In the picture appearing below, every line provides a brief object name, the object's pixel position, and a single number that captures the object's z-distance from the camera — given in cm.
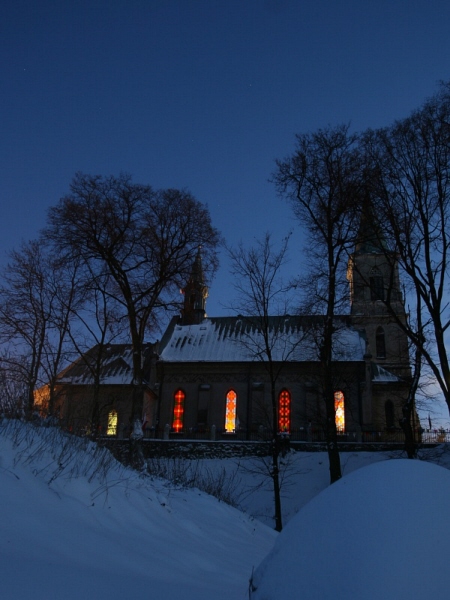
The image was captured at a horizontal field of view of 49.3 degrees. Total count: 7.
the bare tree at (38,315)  2175
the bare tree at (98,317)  1956
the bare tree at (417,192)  1642
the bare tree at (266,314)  1755
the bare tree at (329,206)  1669
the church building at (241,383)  3331
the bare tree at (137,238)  1883
